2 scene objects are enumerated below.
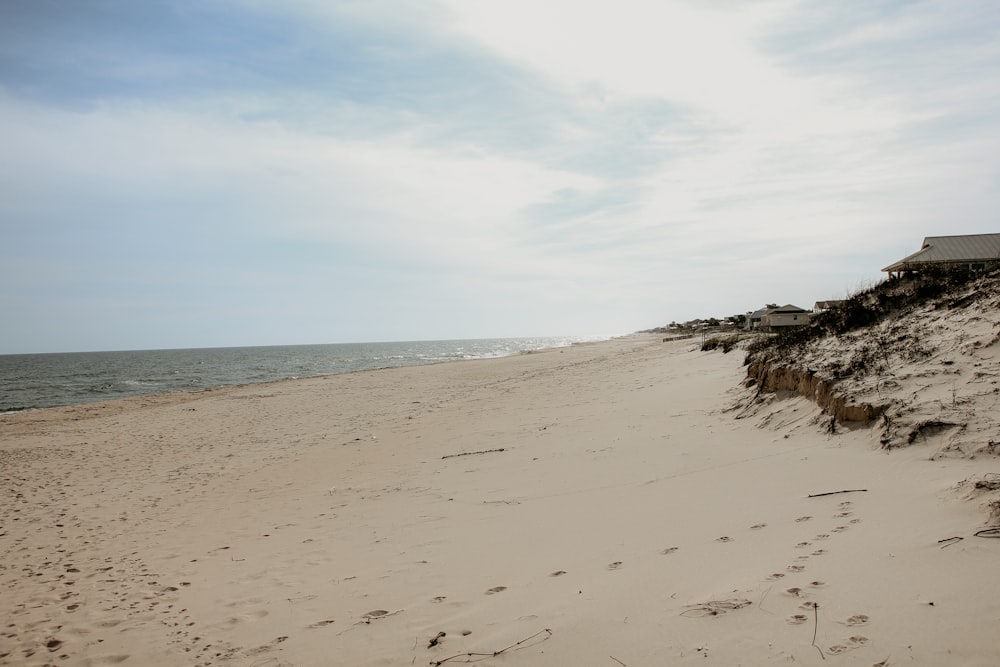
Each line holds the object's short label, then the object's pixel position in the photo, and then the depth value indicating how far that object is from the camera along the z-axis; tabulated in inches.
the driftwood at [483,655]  130.2
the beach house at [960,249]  961.5
